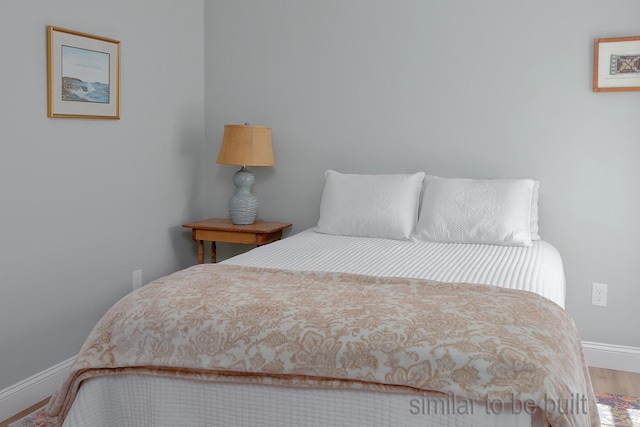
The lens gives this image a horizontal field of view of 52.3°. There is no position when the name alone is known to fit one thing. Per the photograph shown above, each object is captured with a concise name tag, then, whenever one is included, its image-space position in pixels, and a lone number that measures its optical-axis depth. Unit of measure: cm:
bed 162
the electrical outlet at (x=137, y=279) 356
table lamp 366
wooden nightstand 364
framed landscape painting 288
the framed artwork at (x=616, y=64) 317
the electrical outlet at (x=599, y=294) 336
